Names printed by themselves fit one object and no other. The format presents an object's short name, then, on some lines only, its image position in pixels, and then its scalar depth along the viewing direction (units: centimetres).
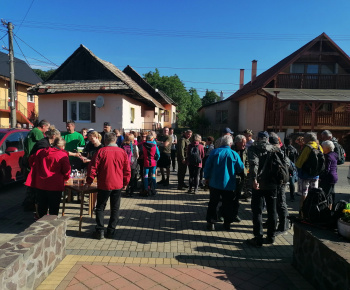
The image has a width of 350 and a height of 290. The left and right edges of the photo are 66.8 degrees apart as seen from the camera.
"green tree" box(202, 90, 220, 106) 7019
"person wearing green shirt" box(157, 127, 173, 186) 852
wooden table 472
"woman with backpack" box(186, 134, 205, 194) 734
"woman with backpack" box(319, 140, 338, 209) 536
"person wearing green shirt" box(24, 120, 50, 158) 566
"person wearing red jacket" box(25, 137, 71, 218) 432
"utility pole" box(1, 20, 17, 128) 1465
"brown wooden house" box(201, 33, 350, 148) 1906
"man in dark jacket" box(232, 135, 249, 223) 512
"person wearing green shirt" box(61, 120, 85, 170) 659
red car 736
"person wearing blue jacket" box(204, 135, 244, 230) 473
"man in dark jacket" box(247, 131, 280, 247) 417
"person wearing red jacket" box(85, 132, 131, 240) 429
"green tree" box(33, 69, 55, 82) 5901
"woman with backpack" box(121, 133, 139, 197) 713
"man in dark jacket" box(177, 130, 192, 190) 787
